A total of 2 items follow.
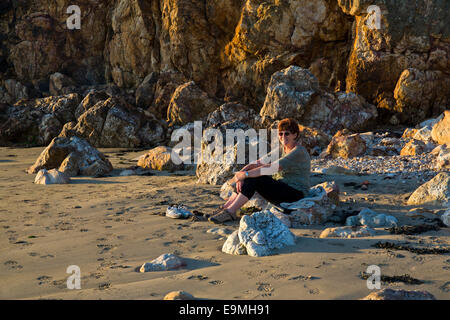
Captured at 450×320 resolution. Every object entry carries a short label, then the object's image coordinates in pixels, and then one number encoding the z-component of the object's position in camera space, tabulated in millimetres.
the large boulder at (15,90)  20766
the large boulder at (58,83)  20750
